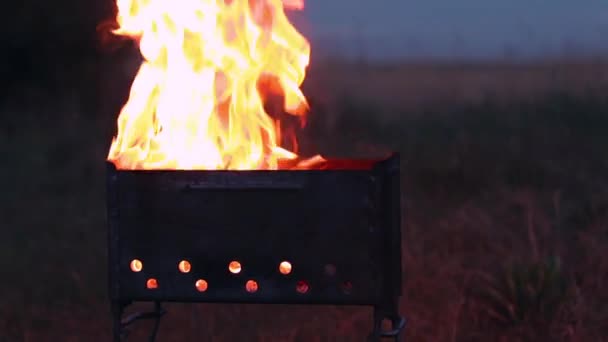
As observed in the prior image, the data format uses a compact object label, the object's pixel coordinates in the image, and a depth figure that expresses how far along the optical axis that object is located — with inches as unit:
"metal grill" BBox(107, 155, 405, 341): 272.4
